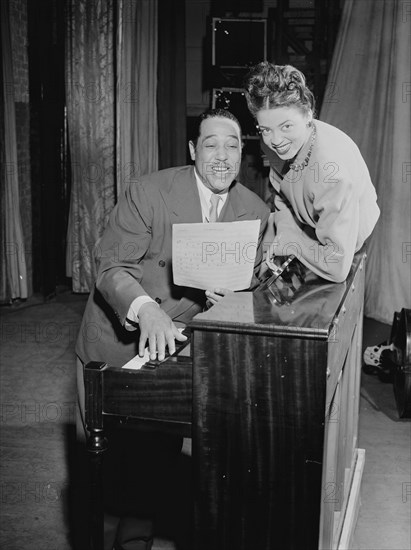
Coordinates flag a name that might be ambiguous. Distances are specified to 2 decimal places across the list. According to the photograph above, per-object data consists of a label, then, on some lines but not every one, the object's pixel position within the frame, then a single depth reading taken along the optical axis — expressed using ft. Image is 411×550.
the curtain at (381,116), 19.42
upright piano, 5.24
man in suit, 7.84
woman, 6.72
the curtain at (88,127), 22.72
